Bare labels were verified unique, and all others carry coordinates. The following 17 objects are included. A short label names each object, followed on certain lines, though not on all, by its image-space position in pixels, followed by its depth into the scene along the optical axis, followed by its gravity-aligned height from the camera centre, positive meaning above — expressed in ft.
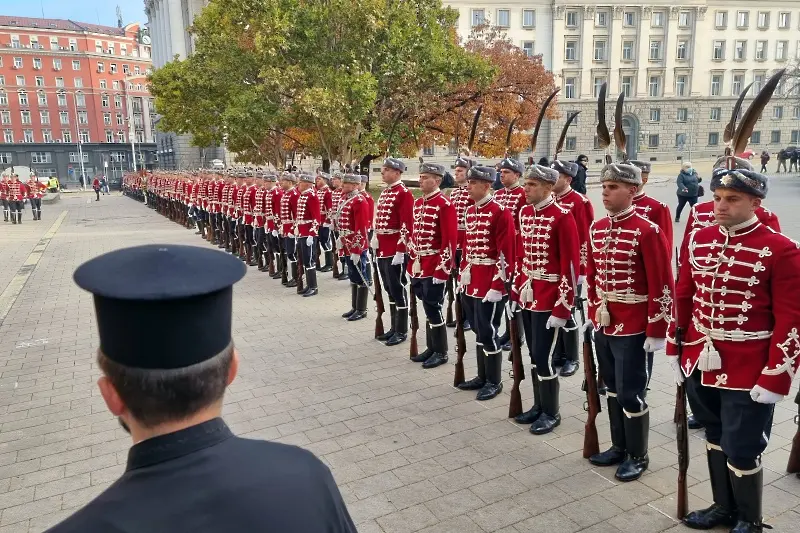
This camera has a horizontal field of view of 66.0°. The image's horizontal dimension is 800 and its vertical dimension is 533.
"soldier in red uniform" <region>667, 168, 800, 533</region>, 11.49 -3.49
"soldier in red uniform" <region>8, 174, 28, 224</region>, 87.92 -4.51
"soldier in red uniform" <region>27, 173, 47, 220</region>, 95.86 -5.10
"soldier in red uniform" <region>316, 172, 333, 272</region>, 44.14 -4.73
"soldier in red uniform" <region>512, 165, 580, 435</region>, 17.63 -3.53
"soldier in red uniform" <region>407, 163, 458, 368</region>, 23.73 -3.72
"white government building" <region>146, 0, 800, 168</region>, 201.36 +29.72
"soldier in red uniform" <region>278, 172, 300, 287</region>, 38.58 -3.52
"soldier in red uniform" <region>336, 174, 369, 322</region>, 31.78 -4.32
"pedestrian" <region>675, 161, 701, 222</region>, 58.80 -3.53
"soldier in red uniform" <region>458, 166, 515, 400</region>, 20.38 -3.69
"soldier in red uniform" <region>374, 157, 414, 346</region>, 27.40 -3.59
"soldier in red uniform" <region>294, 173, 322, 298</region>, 36.99 -3.92
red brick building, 244.83 +27.79
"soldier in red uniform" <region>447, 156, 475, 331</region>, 25.45 -1.96
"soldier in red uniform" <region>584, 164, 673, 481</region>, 14.53 -3.55
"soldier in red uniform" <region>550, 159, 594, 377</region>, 23.15 -2.67
